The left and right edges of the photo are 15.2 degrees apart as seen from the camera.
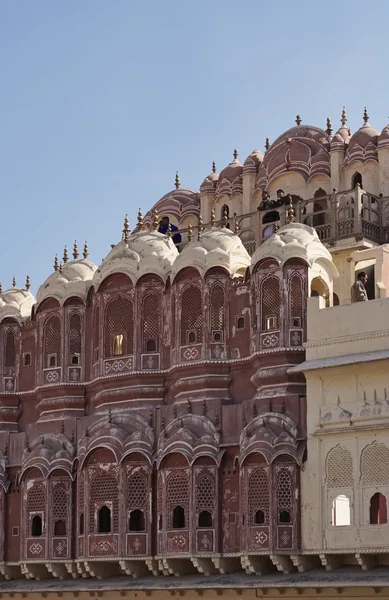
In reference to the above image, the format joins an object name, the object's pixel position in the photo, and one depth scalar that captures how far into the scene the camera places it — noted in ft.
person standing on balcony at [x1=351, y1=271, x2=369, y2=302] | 92.38
